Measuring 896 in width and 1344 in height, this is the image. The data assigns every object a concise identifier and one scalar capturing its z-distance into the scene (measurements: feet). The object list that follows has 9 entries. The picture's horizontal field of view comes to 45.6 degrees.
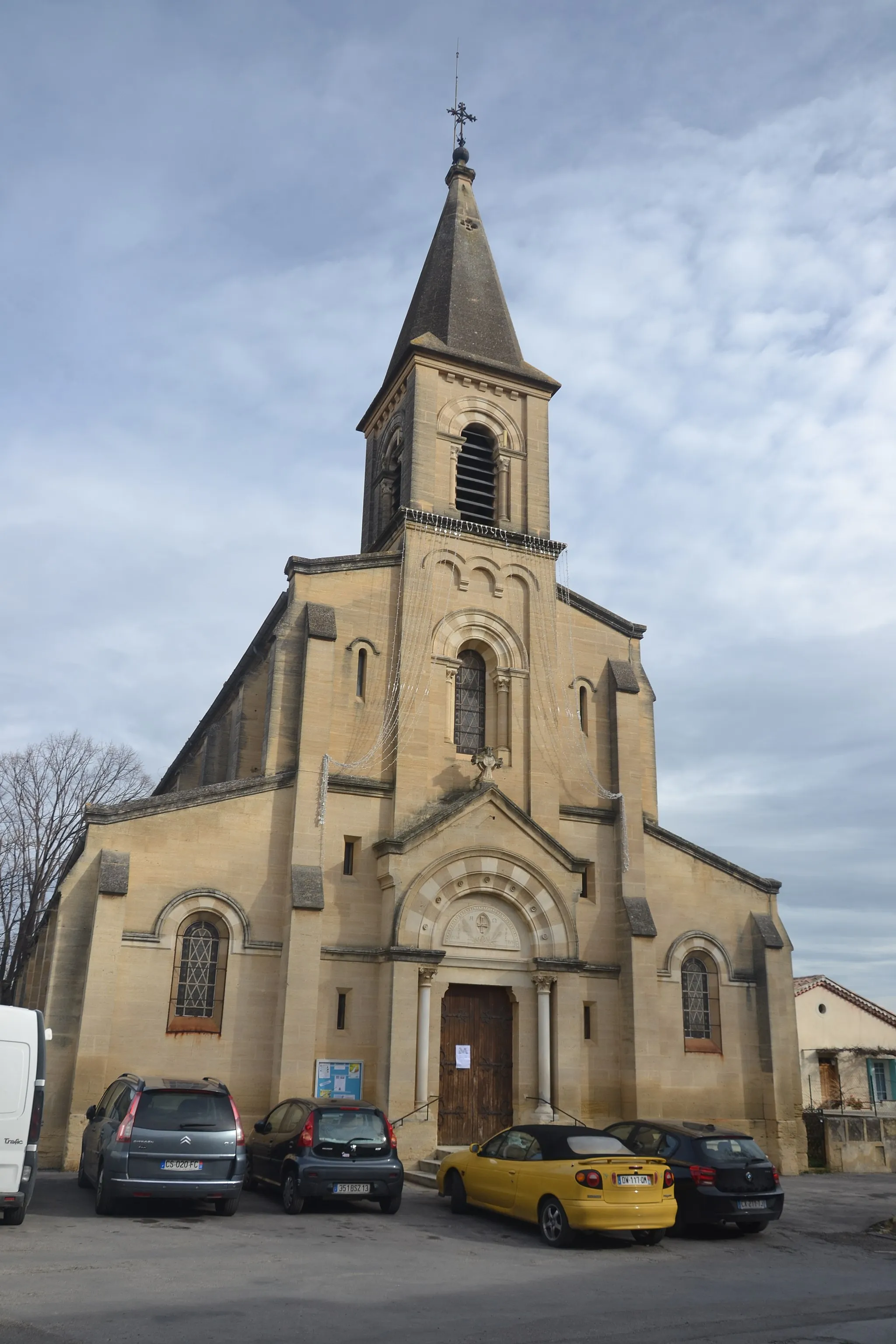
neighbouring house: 140.46
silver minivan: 43.52
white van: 39.22
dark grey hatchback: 47.44
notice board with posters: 67.10
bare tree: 130.31
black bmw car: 46.47
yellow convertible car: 41.68
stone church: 66.03
